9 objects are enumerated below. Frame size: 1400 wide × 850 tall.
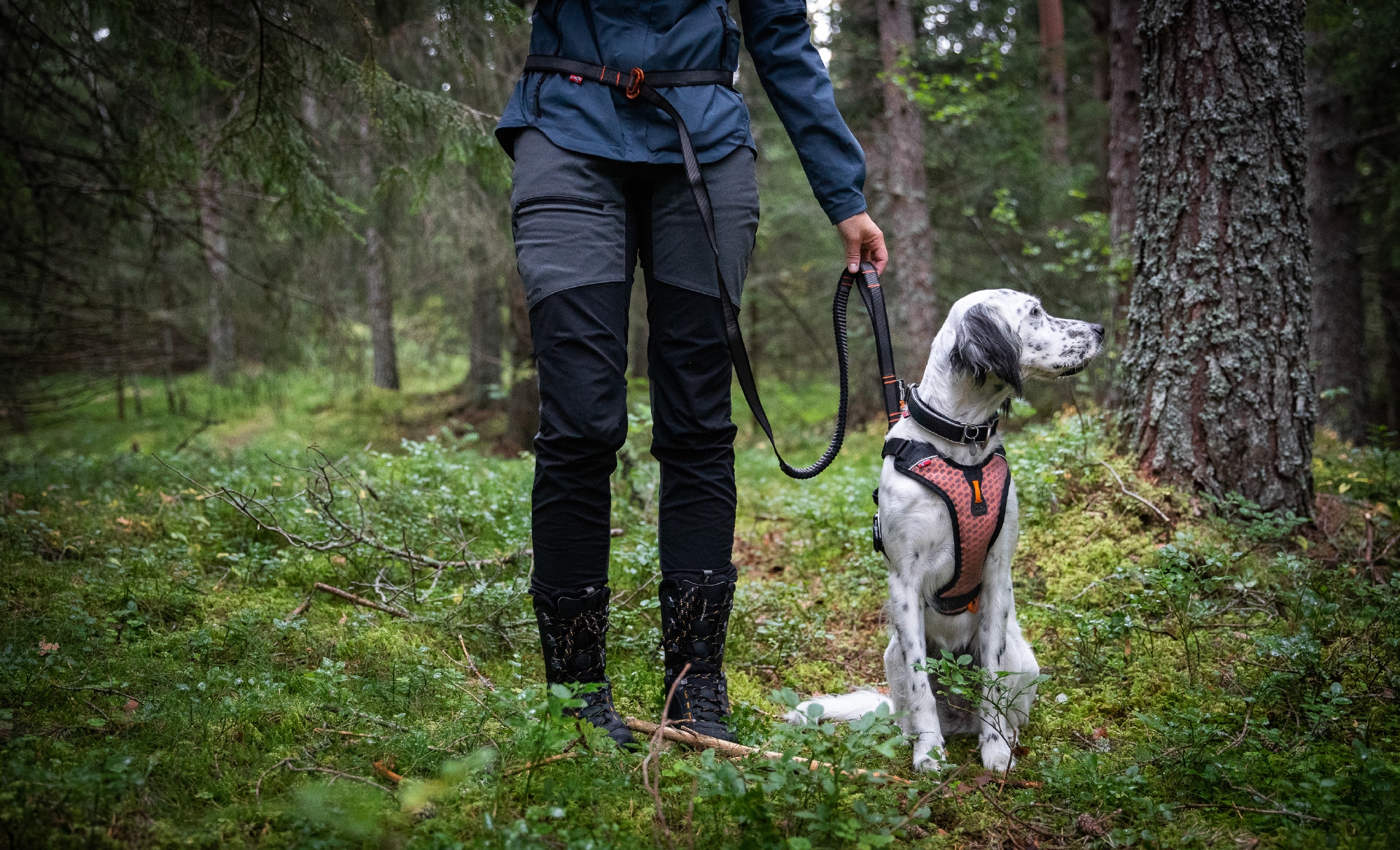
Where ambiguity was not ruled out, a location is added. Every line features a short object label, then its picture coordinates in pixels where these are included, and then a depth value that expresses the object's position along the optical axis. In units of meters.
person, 2.18
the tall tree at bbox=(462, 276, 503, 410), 11.59
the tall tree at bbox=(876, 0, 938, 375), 9.19
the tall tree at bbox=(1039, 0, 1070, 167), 12.45
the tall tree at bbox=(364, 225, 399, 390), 8.96
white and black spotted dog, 2.47
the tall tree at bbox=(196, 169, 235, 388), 5.62
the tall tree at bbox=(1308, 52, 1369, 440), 9.39
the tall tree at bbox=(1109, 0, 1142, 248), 6.39
